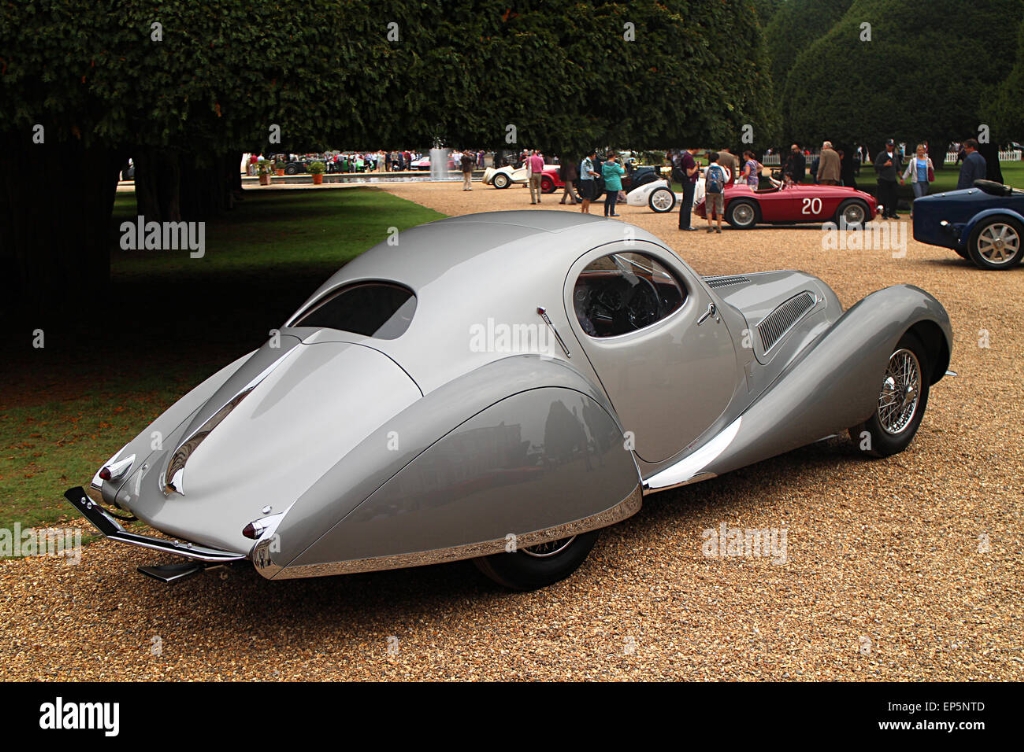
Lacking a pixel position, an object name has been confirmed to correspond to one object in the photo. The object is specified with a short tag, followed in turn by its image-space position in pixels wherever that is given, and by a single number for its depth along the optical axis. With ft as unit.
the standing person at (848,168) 104.83
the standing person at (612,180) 78.12
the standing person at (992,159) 80.18
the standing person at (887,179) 72.95
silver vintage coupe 12.96
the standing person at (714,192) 69.51
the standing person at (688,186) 69.74
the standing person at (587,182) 86.52
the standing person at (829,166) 83.20
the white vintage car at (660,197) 93.56
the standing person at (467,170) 138.41
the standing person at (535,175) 100.48
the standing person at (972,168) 59.57
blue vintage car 47.52
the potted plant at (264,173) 180.86
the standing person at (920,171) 74.90
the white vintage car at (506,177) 143.95
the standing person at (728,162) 79.10
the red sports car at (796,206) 70.59
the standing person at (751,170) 91.91
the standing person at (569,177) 96.36
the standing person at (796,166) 102.68
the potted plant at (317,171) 182.50
